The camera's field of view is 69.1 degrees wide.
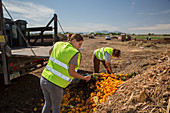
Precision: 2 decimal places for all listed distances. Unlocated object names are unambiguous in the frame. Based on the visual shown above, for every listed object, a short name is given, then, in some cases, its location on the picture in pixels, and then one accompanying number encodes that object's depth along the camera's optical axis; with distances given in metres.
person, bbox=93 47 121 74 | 4.72
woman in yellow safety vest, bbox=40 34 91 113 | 2.07
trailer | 3.35
